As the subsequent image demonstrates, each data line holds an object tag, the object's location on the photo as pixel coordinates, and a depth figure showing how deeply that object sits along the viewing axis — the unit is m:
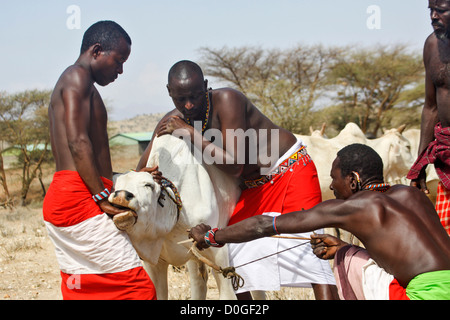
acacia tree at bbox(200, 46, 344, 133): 23.25
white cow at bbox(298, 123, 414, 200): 7.64
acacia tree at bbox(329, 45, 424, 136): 21.27
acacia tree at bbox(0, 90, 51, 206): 16.34
